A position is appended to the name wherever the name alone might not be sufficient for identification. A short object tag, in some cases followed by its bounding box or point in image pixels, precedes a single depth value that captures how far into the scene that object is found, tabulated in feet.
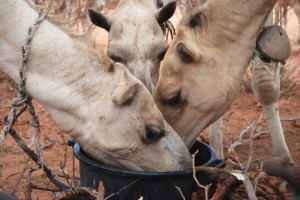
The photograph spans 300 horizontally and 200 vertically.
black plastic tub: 12.88
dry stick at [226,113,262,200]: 11.06
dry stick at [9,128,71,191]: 14.54
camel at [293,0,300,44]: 42.13
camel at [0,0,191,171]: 13.86
